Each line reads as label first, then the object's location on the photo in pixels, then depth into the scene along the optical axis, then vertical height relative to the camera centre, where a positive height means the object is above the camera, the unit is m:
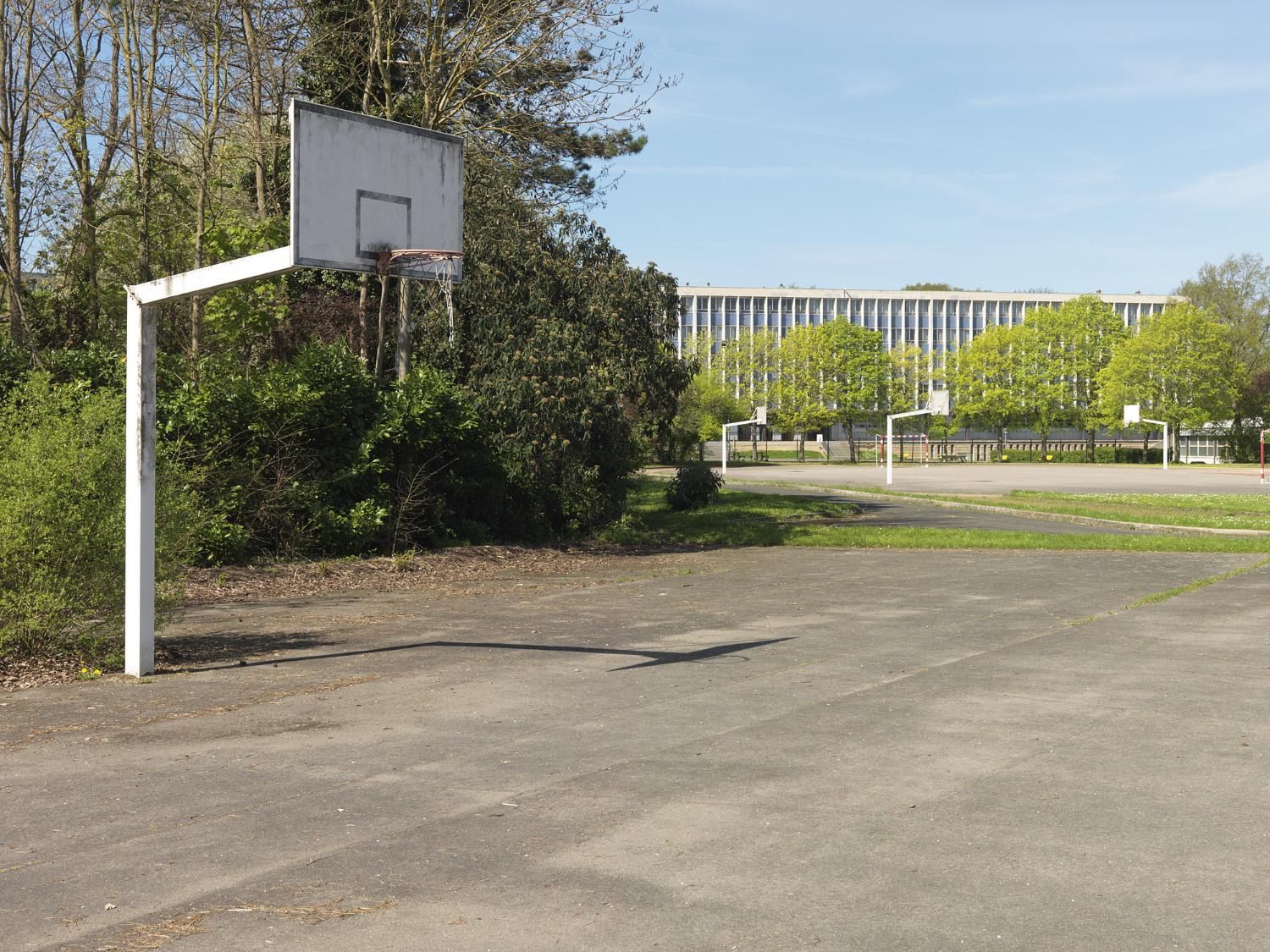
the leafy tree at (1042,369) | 99.75 +6.49
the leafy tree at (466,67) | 23.28 +7.47
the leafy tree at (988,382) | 101.19 +5.60
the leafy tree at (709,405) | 81.38 +3.10
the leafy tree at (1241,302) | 102.81 +12.66
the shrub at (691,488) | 32.31 -1.05
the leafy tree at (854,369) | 101.19 +6.49
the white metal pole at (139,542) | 10.23 -0.80
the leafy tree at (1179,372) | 87.12 +5.59
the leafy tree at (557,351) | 21.72 +1.75
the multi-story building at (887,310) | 147.25 +16.57
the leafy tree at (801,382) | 100.69 +5.36
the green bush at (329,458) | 18.23 -0.19
